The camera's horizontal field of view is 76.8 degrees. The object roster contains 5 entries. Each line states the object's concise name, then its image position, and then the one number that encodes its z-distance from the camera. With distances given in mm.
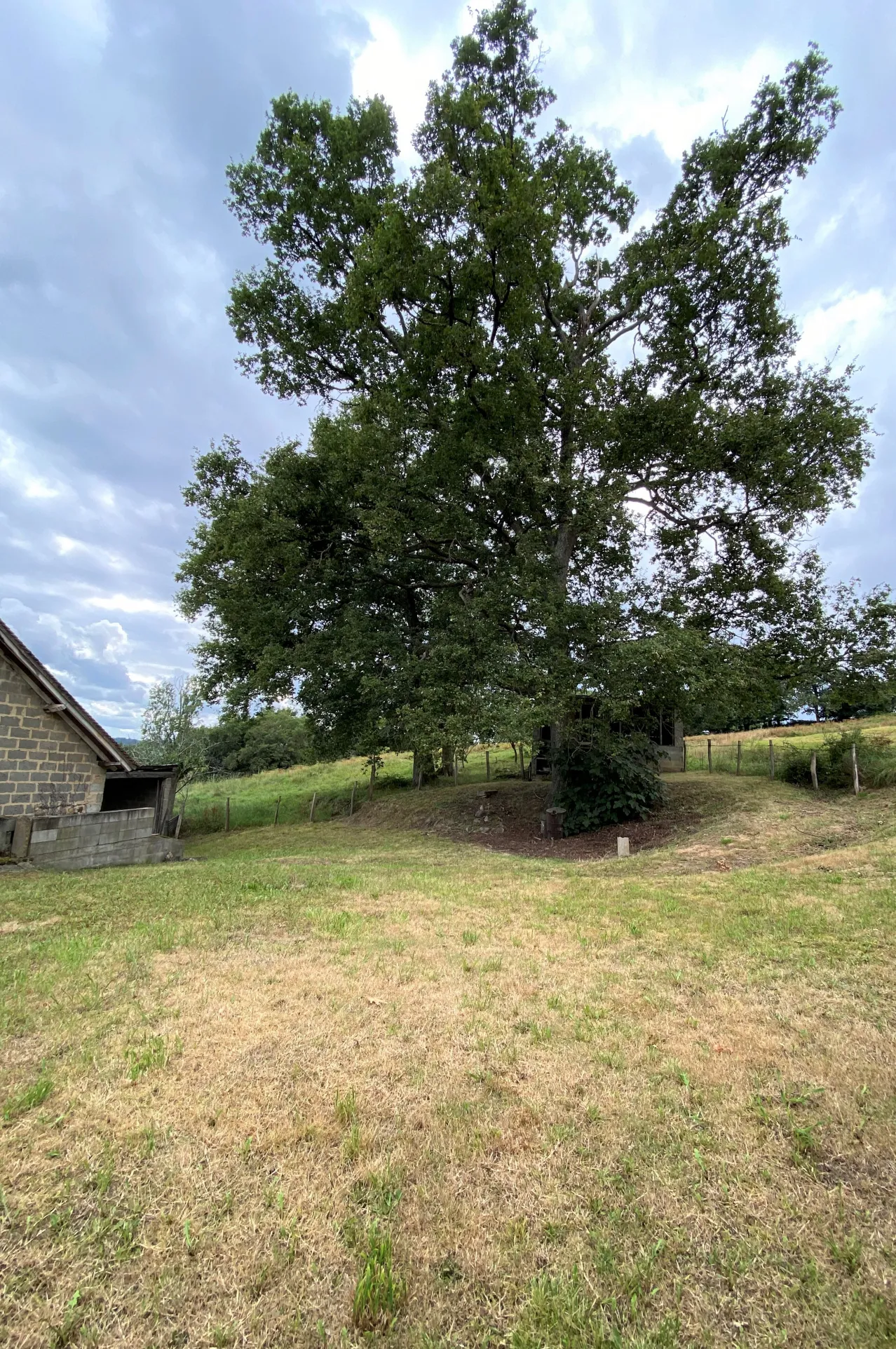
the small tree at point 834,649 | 14984
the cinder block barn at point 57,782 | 11242
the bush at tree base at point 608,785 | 15984
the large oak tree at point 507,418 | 13469
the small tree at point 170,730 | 26562
